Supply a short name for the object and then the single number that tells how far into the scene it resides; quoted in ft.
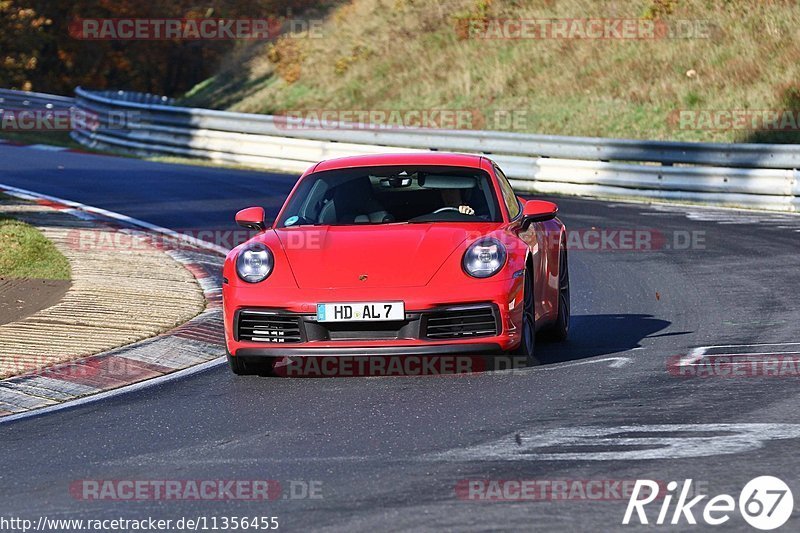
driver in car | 63.67
